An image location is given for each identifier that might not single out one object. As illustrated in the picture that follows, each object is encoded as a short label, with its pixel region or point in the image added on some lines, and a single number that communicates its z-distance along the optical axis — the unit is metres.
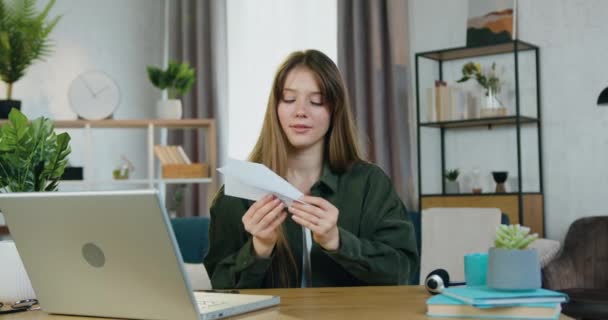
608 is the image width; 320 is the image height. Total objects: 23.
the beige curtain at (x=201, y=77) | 5.75
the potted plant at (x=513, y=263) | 1.20
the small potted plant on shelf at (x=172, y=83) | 5.03
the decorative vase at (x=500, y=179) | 4.37
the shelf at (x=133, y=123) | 4.82
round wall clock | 4.95
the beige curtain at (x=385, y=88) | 4.79
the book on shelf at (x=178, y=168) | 4.99
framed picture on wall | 4.45
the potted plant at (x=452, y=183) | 4.53
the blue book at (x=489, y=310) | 1.19
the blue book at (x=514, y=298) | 1.20
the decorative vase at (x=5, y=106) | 4.79
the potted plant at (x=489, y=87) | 4.32
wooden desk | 1.33
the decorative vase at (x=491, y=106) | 4.31
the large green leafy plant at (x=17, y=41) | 4.75
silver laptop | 1.19
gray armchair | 3.73
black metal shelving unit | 4.22
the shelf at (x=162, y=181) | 4.91
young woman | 1.86
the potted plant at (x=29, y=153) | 1.53
